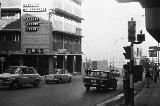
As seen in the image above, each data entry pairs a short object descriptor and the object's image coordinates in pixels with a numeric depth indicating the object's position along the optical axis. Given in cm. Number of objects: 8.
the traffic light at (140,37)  1311
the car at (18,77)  2332
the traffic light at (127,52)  1364
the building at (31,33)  5059
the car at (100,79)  2369
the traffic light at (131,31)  1320
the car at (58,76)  3288
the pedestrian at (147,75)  2592
